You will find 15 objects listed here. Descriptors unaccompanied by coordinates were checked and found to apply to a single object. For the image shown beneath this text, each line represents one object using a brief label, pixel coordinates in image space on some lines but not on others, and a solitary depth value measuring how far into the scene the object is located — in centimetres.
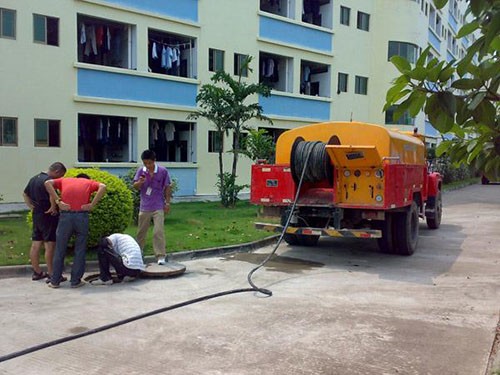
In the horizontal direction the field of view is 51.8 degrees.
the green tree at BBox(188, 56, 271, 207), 1567
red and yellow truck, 852
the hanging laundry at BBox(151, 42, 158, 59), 1872
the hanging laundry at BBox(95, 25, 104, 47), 1742
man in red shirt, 704
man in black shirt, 722
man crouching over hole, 728
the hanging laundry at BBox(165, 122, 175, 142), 1942
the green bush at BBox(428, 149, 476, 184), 3127
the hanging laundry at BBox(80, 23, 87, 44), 1680
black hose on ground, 463
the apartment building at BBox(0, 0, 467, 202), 1491
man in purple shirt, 819
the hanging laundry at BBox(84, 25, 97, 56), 1730
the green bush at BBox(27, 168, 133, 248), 850
